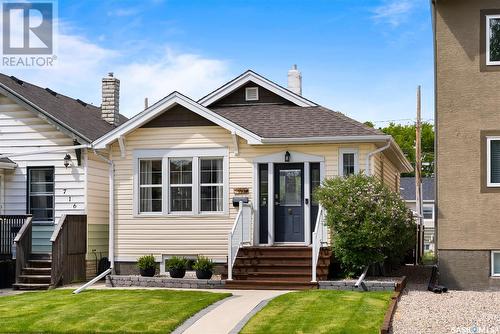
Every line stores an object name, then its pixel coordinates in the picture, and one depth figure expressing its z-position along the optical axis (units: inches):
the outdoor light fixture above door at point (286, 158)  765.3
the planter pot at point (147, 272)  736.3
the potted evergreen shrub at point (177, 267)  715.4
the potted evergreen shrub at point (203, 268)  710.5
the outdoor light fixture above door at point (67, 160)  820.6
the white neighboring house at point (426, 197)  1969.7
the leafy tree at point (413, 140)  2475.4
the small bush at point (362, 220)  655.1
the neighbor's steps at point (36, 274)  742.5
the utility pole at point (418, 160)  1375.5
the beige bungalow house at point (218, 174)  756.0
